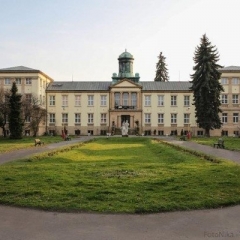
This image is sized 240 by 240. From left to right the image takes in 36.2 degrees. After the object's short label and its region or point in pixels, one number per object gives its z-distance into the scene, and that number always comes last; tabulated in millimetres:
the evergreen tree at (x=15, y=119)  44531
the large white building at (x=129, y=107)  63844
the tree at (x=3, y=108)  45844
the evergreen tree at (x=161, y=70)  89562
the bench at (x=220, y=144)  28609
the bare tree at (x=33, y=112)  52000
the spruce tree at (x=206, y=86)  52312
